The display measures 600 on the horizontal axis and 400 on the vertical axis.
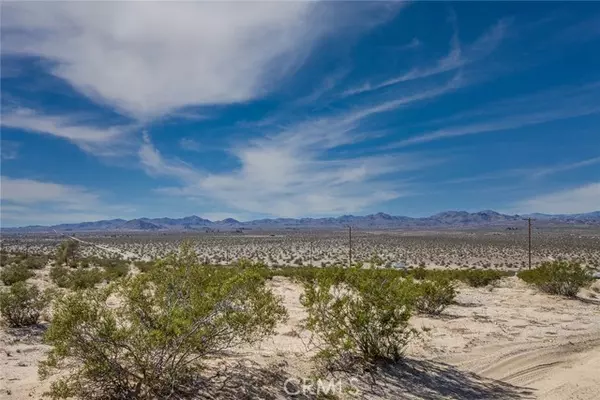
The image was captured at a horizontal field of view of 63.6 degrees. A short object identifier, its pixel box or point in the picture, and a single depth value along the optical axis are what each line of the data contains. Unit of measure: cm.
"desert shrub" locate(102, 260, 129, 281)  2340
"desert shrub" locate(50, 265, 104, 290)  1747
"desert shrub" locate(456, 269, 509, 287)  2493
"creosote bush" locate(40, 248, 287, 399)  654
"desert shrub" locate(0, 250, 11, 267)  3160
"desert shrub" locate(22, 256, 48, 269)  2937
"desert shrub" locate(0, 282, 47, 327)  1266
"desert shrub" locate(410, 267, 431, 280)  2588
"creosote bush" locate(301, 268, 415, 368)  924
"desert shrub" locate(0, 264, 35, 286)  1905
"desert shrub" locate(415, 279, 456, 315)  1550
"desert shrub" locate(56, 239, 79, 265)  3359
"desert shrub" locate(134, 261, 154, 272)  3253
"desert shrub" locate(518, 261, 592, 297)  1958
